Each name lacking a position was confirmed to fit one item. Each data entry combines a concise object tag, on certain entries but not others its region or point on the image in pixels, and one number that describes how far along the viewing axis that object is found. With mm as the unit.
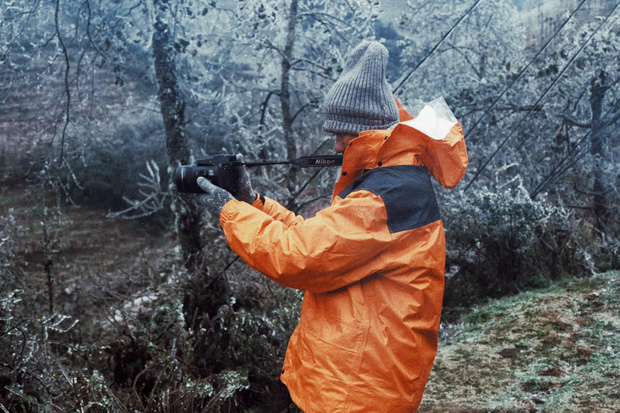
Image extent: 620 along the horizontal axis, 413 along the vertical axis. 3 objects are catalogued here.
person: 1541
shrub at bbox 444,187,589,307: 5137
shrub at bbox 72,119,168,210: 5664
